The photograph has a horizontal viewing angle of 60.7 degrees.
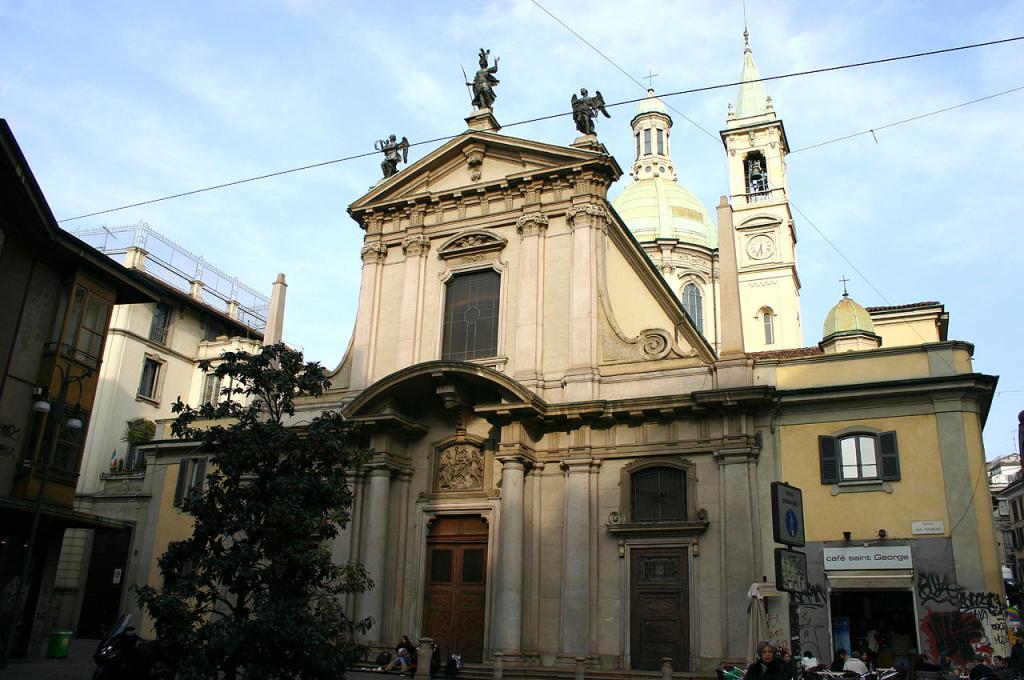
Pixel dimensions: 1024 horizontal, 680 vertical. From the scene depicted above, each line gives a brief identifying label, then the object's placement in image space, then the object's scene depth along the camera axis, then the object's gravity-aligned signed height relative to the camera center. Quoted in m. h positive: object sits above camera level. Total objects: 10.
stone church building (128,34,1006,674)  18.02 +4.20
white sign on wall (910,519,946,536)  17.42 +2.32
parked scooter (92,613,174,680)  11.30 -0.52
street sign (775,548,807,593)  8.48 +0.69
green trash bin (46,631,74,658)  19.12 -0.67
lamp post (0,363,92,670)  16.09 +2.80
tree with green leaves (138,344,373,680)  11.65 +1.01
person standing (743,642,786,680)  8.62 -0.23
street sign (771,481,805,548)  8.56 +1.22
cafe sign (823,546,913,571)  17.50 +1.70
